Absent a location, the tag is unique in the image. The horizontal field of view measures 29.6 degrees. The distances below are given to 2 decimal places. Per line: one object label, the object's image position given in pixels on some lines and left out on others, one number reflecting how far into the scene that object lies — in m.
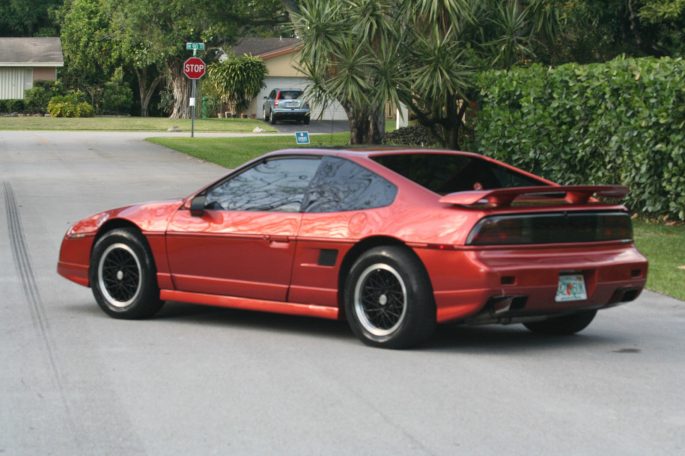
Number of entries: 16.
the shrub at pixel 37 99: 72.25
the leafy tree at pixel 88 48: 76.12
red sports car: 8.43
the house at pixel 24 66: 75.38
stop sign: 46.50
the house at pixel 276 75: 71.50
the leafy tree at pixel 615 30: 20.42
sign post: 46.53
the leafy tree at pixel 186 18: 33.09
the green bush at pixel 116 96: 76.38
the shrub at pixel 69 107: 67.75
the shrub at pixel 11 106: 72.00
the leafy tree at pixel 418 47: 23.48
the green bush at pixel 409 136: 31.19
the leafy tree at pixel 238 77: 68.75
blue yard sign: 22.65
